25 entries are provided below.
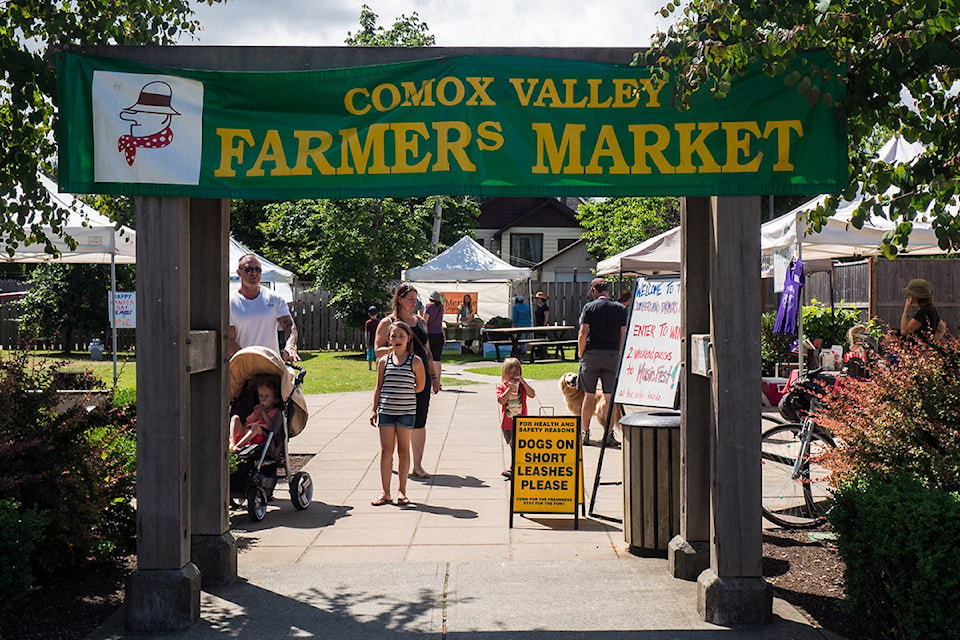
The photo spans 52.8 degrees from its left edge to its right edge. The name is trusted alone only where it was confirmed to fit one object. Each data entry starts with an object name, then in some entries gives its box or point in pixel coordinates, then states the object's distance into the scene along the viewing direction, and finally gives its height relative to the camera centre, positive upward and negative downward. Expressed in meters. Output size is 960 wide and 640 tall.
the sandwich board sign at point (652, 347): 8.32 -0.22
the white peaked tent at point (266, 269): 19.88 +1.34
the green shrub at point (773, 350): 16.02 -0.48
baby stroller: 7.80 -0.95
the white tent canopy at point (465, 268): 27.62 +1.64
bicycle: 7.62 -1.29
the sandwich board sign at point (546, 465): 7.68 -1.13
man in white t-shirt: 8.90 +0.11
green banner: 5.34 +1.07
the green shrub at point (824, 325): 15.98 -0.06
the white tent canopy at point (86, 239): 12.52 +1.20
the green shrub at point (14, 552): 4.73 -1.10
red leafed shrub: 5.56 -0.60
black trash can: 6.76 -1.16
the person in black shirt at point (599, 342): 11.19 -0.22
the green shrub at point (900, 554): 4.36 -1.10
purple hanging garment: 12.14 +0.29
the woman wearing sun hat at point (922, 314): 9.52 +0.06
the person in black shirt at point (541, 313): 30.00 +0.34
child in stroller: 8.07 -0.79
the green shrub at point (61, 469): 5.66 -0.85
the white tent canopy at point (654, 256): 15.70 +1.10
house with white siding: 60.97 +5.68
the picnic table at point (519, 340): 25.89 -0.46
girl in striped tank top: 8.50 -0.70
